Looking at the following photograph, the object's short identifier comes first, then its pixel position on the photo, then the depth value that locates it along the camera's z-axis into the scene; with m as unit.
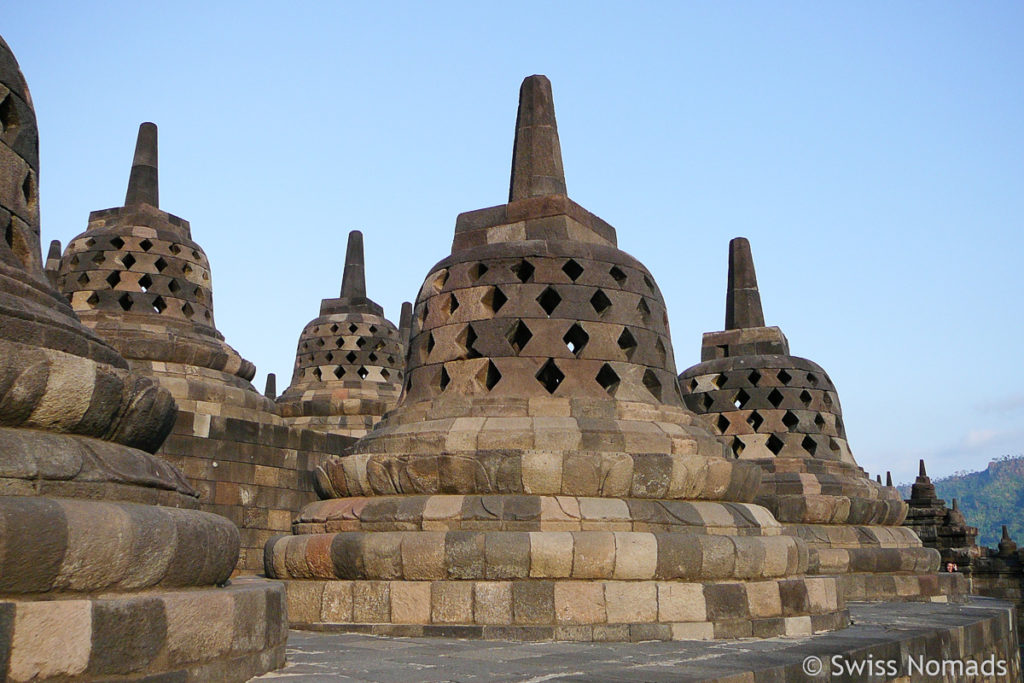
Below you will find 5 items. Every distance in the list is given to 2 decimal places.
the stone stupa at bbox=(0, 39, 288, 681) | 3.46
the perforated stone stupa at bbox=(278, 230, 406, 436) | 20.06
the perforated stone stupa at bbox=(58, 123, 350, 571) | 11.31
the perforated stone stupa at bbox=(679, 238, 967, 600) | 12.17
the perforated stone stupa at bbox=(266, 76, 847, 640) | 6.72
